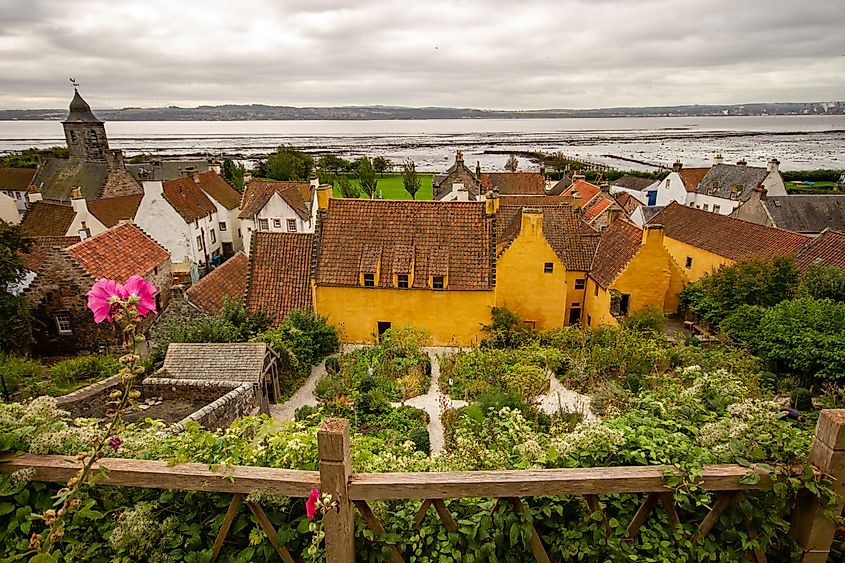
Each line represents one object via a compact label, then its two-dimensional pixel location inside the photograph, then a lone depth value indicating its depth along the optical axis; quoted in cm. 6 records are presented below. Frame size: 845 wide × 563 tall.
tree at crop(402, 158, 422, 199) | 6166
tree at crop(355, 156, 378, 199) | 6552
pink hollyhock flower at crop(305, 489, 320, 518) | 334
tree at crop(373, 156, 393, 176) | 8556
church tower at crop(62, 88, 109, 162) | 4694
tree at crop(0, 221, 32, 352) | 1547
